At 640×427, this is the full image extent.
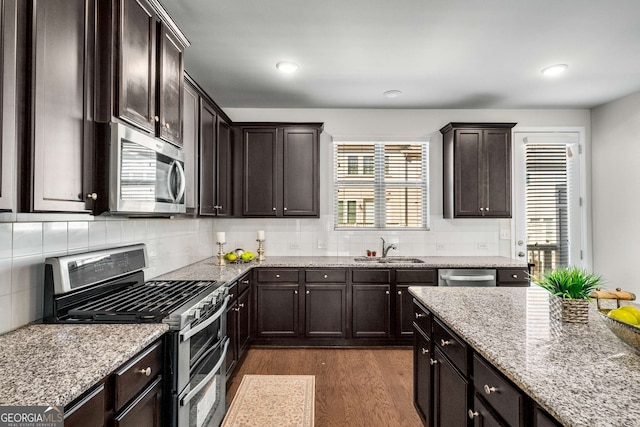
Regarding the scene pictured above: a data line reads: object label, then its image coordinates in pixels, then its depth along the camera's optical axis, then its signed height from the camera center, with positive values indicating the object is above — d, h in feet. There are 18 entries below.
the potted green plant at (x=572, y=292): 5.21 -1.10
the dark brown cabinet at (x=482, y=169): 13.43 +1.80
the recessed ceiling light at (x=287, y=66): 10.44 +4.42
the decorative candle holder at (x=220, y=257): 11.80 -1.29
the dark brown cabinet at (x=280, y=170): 13.52 +1.78
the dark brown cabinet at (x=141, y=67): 5.27 +2.53
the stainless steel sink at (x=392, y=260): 13.09 -1.59
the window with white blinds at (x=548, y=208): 14.79 +0.39
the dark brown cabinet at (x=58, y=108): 3.97 +1.33
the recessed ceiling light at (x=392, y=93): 12.72 +4.44
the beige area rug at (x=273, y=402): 8.01 -4.49
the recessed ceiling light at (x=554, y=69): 10.64 +4.45
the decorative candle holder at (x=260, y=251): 13.08 -1.24
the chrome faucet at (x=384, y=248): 13.99 -1.21
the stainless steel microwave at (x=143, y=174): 5.20 +0.73
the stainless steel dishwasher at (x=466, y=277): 12.32 -2.03
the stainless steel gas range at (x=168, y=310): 5.52 -1.51
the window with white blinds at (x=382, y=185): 14.90 +1.34
